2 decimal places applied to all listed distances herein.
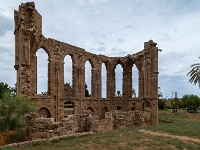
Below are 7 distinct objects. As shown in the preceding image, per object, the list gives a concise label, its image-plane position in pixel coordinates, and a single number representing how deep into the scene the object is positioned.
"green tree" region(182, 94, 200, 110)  50.26
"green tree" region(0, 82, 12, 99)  35.24
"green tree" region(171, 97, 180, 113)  49.94
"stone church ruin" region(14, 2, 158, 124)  18.42
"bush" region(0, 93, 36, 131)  11.90
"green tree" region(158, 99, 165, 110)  49.52
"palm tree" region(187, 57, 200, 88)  25.58
